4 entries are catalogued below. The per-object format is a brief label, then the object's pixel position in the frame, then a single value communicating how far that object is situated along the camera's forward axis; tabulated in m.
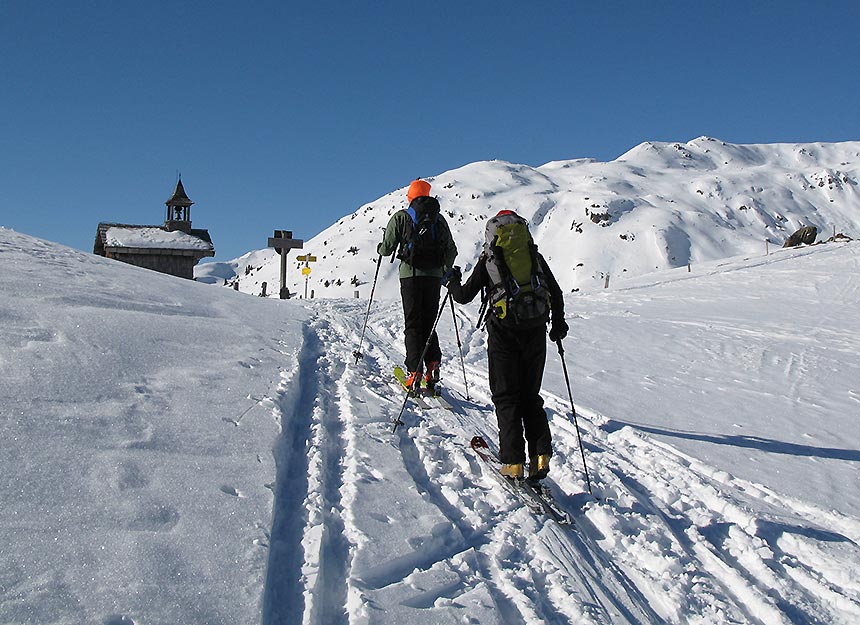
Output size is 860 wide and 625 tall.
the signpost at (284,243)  24.53
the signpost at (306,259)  25.07
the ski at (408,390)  6.40
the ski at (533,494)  3.98
